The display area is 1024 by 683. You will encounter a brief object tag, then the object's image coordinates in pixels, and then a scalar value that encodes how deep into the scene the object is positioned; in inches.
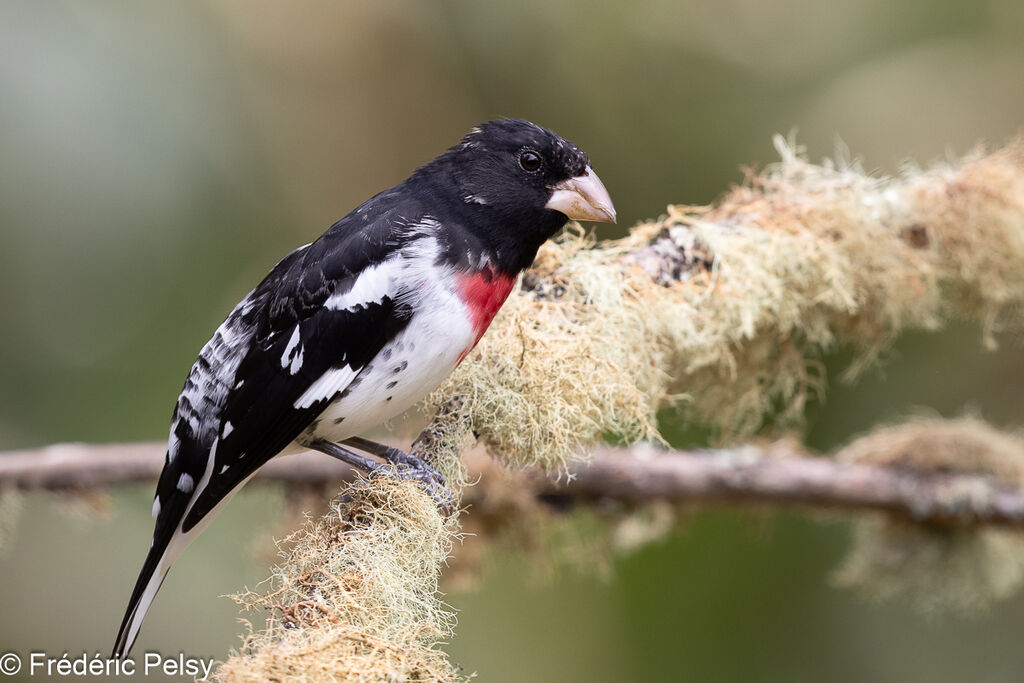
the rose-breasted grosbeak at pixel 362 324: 167.4
